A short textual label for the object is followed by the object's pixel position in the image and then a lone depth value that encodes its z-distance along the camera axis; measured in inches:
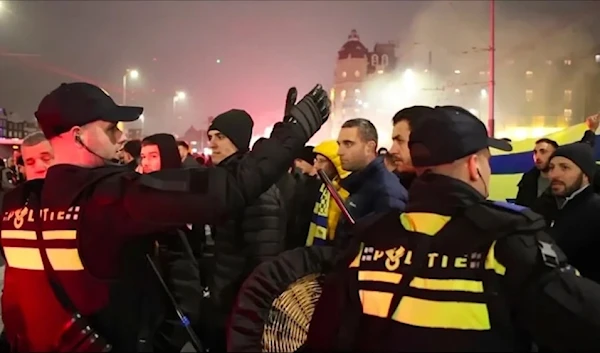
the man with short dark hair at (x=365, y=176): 160.4
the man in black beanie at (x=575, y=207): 168.9
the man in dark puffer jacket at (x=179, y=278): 150.7
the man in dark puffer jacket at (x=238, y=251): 157.9
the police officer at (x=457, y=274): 81.6
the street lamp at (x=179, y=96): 1608.0
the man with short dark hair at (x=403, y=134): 157.9
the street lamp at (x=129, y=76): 1221.1
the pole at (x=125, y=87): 1248.5
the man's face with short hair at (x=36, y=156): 170.4
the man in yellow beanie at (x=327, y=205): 177.8
